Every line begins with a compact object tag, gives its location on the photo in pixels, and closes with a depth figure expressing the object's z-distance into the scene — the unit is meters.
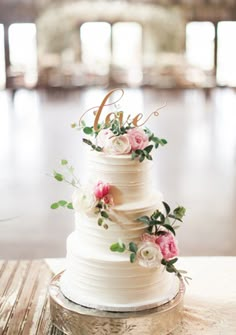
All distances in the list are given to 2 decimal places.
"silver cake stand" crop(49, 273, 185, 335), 2.35
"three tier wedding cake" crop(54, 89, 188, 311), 2.39
